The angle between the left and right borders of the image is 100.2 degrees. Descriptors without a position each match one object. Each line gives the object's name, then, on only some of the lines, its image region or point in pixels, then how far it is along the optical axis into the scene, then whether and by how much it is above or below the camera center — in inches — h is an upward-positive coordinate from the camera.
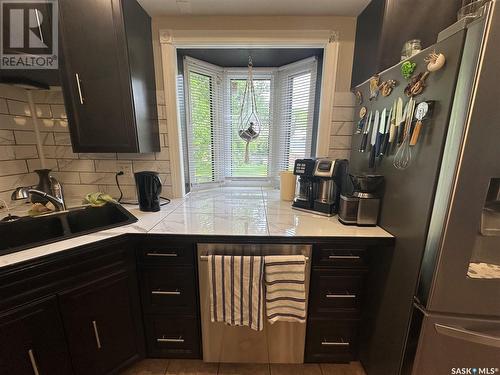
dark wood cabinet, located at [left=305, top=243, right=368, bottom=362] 45.5 -35.5
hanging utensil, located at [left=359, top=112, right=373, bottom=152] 50.3 +2.3
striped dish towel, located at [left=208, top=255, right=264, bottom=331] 44.0 -31.1
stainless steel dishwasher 49.1 -46.8
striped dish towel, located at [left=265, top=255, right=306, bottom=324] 43.3 -30.1
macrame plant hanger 77.6 +9.0
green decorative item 35.8 +12.9
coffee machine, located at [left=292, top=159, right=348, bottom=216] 53.1 -10.7
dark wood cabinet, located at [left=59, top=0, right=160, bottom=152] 46.6 +15.9
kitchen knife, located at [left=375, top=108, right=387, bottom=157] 43.3 +2.5
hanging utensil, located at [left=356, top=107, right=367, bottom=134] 53.4 +6.3
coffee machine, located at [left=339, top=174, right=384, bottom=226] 45.9 -12.7
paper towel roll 67.9 -13.5
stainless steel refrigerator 27.0 -11.6
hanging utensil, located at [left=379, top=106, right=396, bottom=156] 40.4 +2.7
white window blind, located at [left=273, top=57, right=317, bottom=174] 70.9 +11.1
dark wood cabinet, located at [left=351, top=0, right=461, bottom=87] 42.4 +24.7
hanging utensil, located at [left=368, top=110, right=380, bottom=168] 46.6 +1.3
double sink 45.6 -19.9
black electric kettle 55.4 -12.9
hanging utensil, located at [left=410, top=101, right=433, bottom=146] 32.0 +4.5
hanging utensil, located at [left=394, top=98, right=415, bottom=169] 36.0 -0.5
